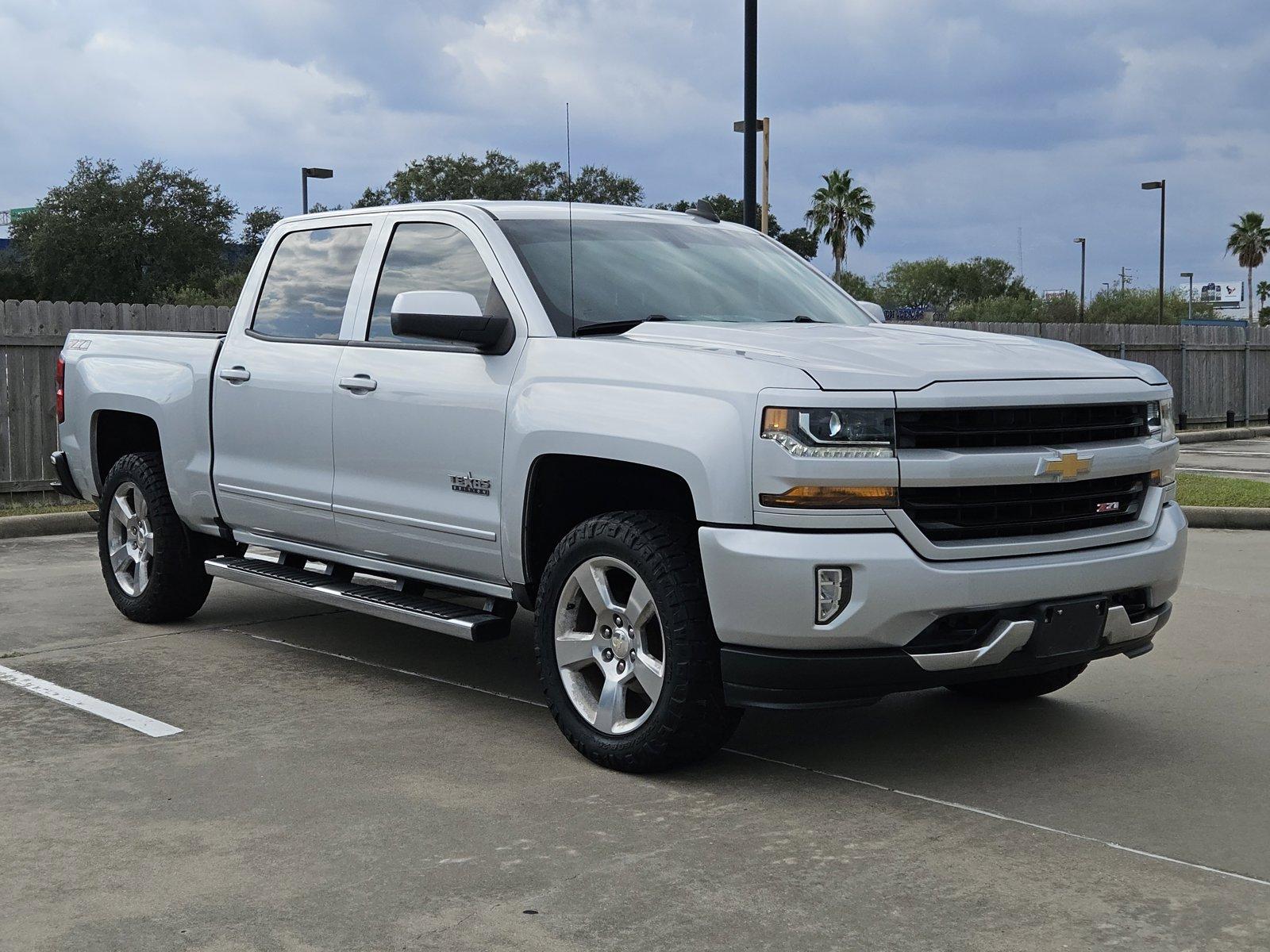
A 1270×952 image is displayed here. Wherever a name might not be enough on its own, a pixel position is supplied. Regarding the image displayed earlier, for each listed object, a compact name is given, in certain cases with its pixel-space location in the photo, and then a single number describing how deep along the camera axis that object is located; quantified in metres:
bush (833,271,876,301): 72.81
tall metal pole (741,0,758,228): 15.39
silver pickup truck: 4.53
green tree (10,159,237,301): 59.62
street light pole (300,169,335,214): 23.98
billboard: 137.12
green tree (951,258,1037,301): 98.00
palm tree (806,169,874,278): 68.25
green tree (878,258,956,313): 97.38
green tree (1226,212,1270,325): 85.06
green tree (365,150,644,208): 65.62
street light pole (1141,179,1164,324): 50.09
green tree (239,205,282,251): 64.94
